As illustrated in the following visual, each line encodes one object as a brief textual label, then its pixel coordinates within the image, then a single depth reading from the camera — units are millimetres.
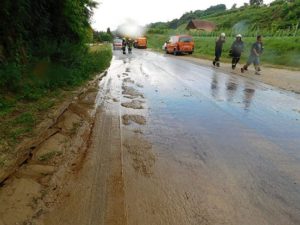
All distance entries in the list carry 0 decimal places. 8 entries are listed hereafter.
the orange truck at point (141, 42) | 34214
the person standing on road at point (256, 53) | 11478
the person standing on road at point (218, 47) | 14116
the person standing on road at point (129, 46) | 25212
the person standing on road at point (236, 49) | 12549
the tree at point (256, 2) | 69770
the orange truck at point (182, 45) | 22205
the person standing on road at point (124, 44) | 23859
